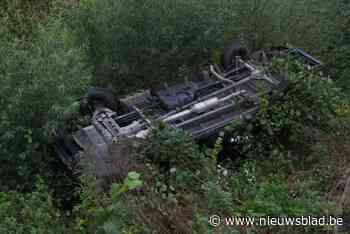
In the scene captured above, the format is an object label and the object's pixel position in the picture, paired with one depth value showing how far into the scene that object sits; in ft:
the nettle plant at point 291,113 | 18.13
